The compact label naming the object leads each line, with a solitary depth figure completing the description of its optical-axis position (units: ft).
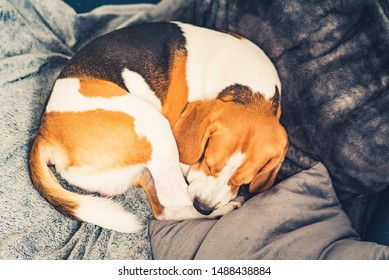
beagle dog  5.12
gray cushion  4.96
